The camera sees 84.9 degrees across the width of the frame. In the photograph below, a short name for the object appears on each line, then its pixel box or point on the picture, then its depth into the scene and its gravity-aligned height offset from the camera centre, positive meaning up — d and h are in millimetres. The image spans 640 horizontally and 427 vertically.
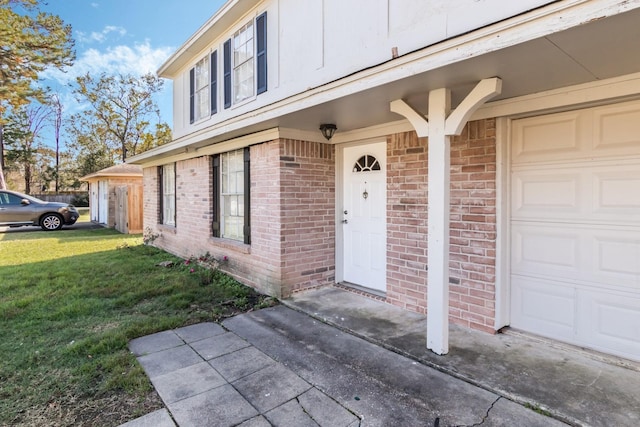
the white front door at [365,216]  4883 -109
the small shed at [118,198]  13047 +495
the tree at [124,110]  25641 +7667
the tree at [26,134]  28984 +6415
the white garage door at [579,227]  2934 -185
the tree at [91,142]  28234 +5570
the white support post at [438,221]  3068 -117
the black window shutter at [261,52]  5490 +2507
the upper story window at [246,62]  5566 +2545
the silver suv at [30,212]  12531 -67
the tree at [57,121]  30292 +8136
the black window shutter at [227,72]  6578 +2595
